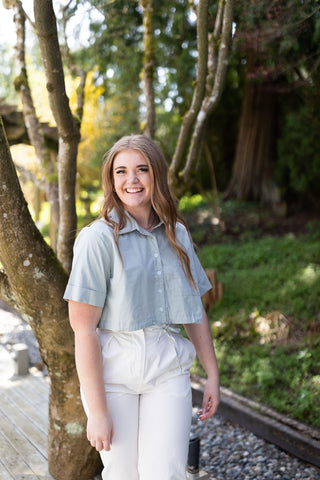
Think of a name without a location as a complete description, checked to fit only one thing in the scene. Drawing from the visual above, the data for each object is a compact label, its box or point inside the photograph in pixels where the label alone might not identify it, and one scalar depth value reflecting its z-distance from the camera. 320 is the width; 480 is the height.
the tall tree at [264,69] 4.67
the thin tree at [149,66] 4.07
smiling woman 1.72
